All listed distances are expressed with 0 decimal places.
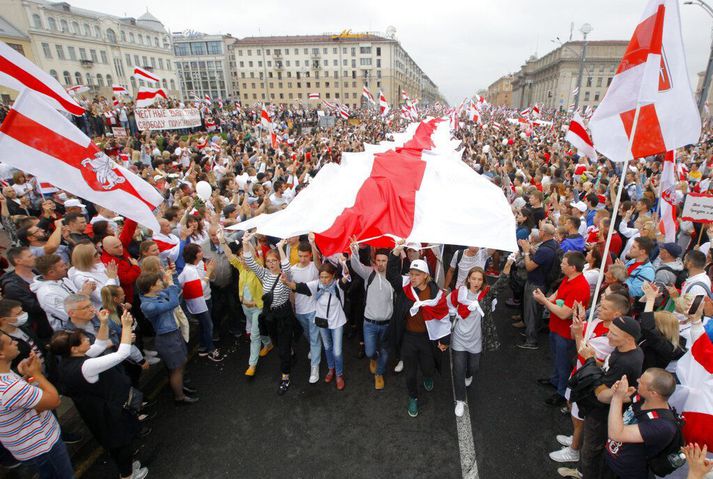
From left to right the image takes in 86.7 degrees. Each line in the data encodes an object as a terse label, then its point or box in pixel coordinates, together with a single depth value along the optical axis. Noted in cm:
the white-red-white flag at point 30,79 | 453
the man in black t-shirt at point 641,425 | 233
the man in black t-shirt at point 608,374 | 278
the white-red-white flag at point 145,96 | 1227
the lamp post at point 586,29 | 2272
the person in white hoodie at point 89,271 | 386
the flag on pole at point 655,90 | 332
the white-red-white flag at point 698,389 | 243
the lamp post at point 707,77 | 1259
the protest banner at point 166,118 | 1381
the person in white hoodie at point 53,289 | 360
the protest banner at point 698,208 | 499
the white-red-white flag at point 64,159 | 323
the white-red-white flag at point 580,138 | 685
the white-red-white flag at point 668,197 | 505
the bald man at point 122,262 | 422
